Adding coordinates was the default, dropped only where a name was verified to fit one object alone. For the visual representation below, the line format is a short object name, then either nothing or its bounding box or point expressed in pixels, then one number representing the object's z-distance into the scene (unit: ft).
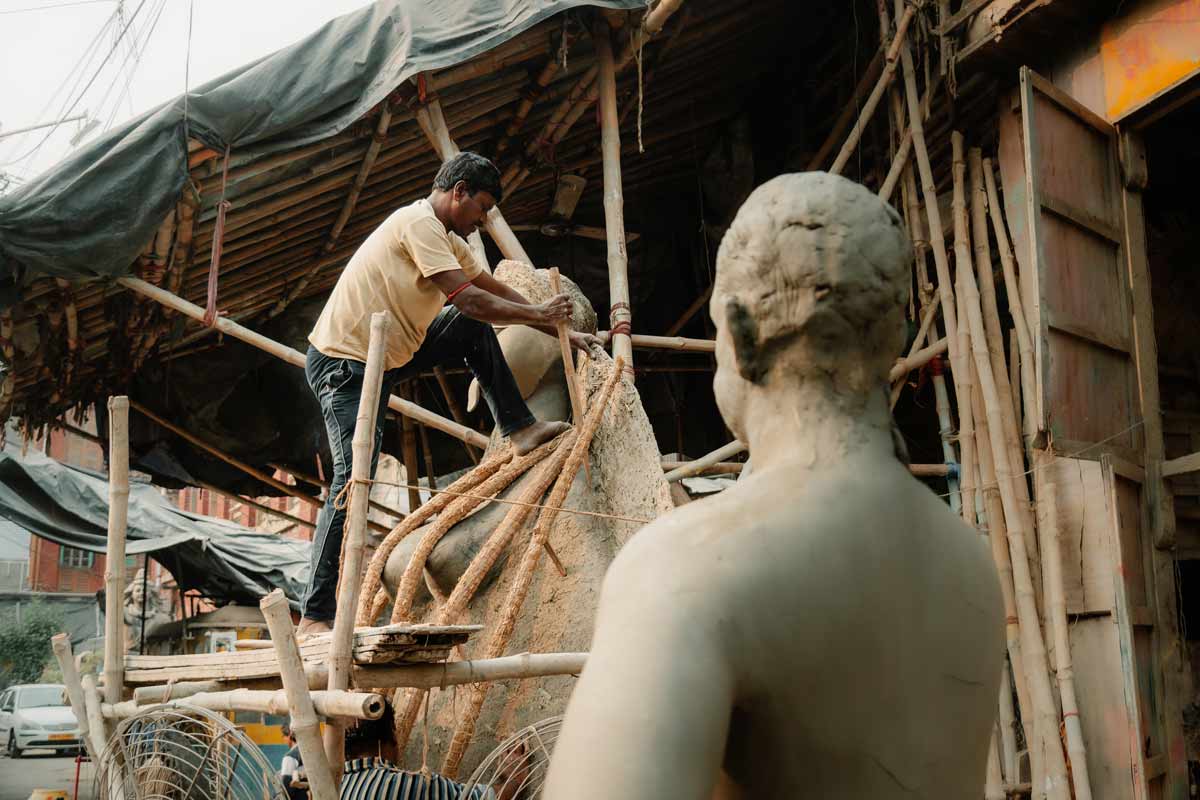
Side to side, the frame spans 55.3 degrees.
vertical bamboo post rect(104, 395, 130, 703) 14.48
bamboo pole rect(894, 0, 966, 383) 19.45
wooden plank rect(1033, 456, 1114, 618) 16.56
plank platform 10.44
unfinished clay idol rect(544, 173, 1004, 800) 3.74
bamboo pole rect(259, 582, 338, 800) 10.01
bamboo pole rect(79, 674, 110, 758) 14.21
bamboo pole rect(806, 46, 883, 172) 23.56
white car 57.52
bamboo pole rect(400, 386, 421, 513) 28.76
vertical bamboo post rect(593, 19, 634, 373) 18.37
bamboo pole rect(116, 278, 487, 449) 19.52
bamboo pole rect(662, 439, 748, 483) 19.11
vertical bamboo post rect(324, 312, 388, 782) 10.64
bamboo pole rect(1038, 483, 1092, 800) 15.97
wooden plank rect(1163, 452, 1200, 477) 16.79
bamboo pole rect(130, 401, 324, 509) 25.22
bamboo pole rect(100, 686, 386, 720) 9.73
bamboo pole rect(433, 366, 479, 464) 25.67
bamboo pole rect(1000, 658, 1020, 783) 17.51
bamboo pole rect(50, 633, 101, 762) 14.76
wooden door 15.67
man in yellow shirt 13.10
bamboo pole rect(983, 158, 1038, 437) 17.80
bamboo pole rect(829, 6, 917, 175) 21.36
